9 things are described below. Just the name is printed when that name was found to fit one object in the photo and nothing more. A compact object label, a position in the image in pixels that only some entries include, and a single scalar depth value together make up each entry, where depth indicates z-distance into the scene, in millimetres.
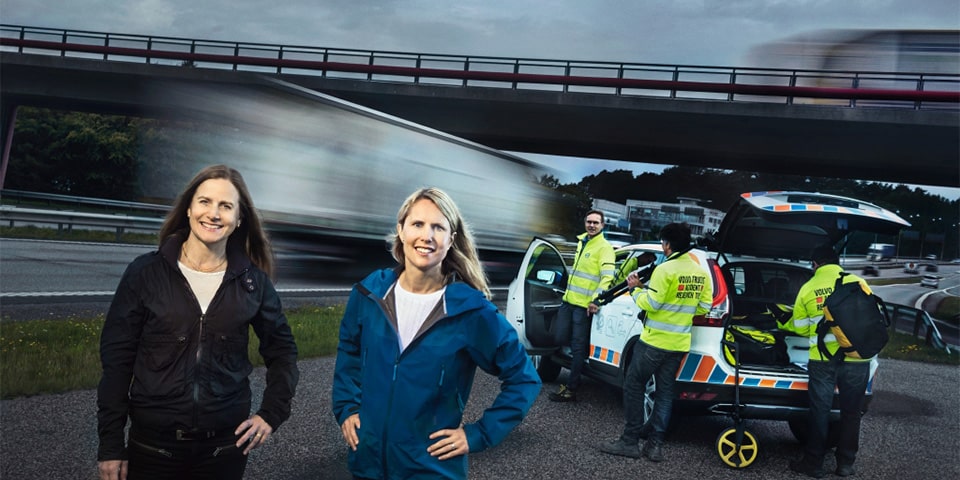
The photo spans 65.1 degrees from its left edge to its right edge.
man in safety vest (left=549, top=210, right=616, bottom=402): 7039
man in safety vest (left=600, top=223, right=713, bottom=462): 5496
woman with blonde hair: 2305
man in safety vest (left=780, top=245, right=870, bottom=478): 5434
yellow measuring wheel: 5496
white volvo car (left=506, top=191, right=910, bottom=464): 5555
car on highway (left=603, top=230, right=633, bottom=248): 18959
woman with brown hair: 2496
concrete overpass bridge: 16316
